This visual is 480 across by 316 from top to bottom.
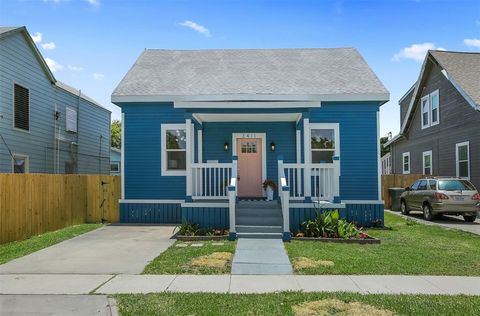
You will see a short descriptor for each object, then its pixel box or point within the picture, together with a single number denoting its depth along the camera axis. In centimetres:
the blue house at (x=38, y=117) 1341
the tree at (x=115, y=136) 5093
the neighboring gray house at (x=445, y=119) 1638
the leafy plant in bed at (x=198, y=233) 987
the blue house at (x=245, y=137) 1292
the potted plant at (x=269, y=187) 1276
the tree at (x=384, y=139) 4503
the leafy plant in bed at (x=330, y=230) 969
